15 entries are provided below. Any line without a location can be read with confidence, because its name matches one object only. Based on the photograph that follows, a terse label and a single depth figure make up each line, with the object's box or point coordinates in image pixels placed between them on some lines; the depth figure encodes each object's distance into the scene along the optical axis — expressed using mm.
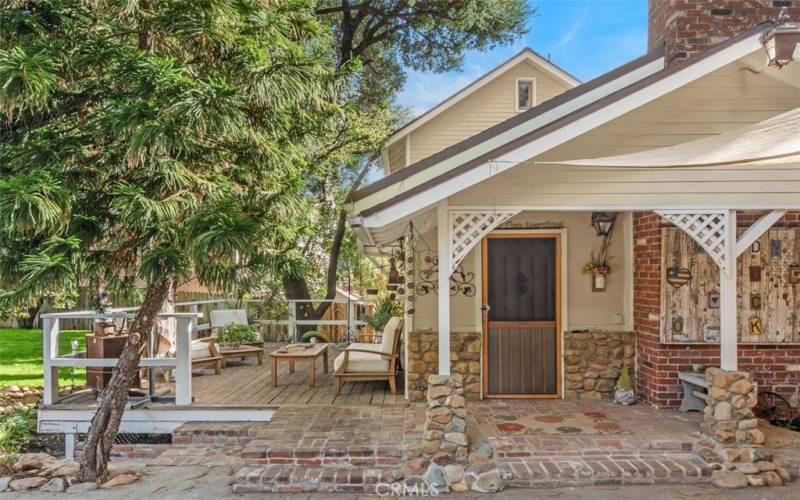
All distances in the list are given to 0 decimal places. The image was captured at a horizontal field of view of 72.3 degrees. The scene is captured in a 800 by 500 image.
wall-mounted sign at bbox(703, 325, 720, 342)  6238
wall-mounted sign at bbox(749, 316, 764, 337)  6246
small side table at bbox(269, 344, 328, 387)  7531
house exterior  5203
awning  4262
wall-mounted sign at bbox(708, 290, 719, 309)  6250
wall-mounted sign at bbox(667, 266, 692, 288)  6212
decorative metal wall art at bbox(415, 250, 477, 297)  6902
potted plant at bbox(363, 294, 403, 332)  10656
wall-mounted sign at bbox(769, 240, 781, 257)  6254
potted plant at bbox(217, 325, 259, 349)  9656
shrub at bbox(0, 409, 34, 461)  6716
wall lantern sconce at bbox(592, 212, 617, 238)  6848
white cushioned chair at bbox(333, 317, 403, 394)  7000
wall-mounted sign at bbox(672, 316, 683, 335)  6223
